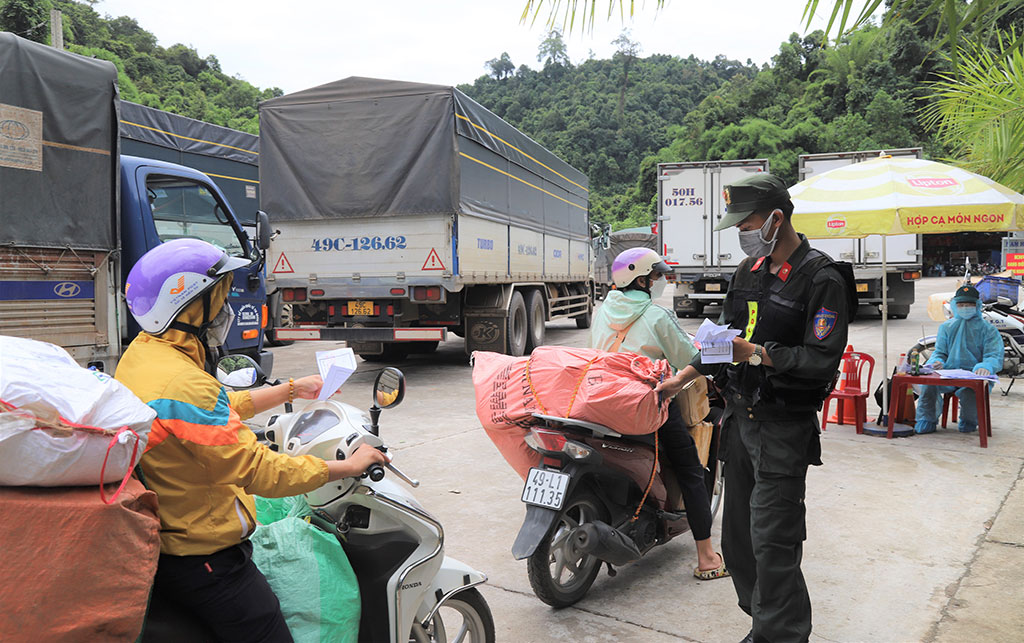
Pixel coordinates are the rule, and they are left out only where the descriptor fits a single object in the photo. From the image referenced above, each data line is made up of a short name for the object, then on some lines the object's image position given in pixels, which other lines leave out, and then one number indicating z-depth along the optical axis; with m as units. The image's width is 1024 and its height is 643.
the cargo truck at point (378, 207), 9.12
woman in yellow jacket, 1.74
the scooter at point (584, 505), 3.17
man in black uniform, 2.65
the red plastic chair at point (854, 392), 6.79
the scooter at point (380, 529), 2.16
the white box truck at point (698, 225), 16.66
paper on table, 6.27
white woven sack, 1.41
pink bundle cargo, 3.18
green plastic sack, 2.04
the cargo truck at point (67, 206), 5.08
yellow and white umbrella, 5.73
